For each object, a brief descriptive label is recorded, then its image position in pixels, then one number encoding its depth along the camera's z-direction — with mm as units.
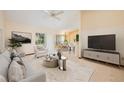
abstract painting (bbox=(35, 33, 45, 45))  3096
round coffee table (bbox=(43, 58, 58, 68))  2666
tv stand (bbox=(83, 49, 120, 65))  2625
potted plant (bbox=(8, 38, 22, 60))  2823
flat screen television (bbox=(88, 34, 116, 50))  2779
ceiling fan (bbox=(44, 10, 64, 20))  3220
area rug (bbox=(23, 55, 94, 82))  1900
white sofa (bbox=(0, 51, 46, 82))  853
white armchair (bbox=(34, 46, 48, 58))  3498
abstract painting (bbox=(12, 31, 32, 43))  2848
